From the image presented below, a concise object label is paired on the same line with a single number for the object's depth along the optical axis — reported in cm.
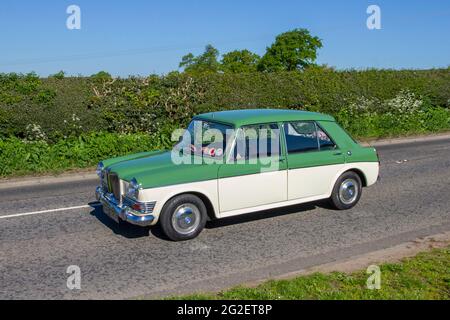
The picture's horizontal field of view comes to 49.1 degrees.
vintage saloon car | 659
